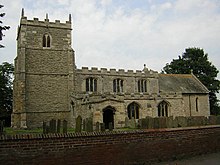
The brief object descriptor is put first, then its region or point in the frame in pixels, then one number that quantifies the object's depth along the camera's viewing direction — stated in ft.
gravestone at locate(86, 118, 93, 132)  29.17
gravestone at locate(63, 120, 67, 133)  27.02
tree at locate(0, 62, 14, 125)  105.36
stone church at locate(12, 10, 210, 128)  74.23
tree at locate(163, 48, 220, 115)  137.39
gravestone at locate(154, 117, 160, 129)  34.63
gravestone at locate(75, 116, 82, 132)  29.17
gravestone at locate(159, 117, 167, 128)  36.23
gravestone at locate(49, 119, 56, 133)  28.40
